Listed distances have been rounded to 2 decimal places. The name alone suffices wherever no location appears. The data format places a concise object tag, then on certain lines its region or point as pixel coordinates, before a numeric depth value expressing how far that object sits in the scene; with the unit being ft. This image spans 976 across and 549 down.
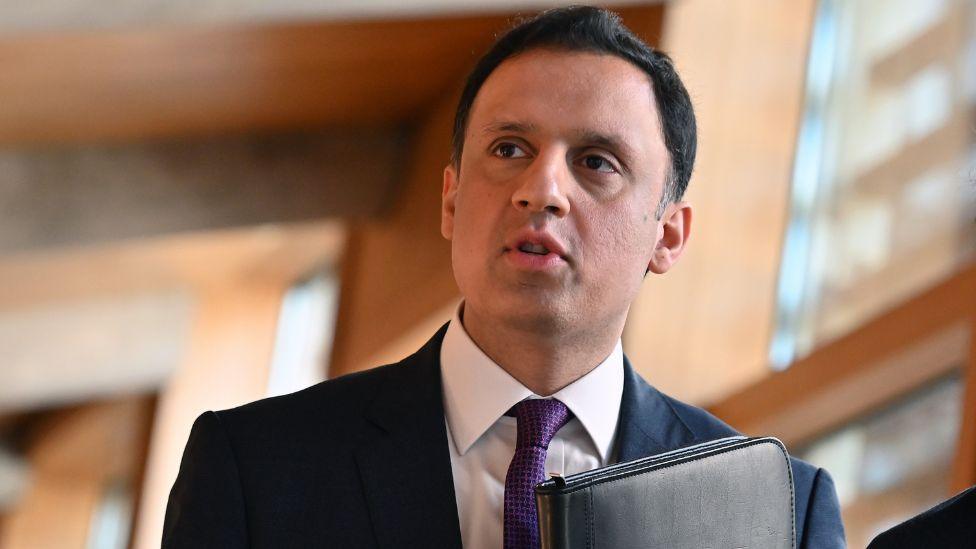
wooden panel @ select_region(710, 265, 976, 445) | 25.31
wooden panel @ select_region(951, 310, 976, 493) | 22.75
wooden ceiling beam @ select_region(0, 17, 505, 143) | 32.53
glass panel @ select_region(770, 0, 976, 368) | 28.73
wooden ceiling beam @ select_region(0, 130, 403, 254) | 43.98
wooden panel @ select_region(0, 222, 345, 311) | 57.77
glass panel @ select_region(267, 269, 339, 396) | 66.80
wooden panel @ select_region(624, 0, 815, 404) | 35.27
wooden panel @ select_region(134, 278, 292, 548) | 70.85
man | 11.37
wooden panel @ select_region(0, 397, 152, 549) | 89.71
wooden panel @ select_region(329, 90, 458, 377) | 43.62
